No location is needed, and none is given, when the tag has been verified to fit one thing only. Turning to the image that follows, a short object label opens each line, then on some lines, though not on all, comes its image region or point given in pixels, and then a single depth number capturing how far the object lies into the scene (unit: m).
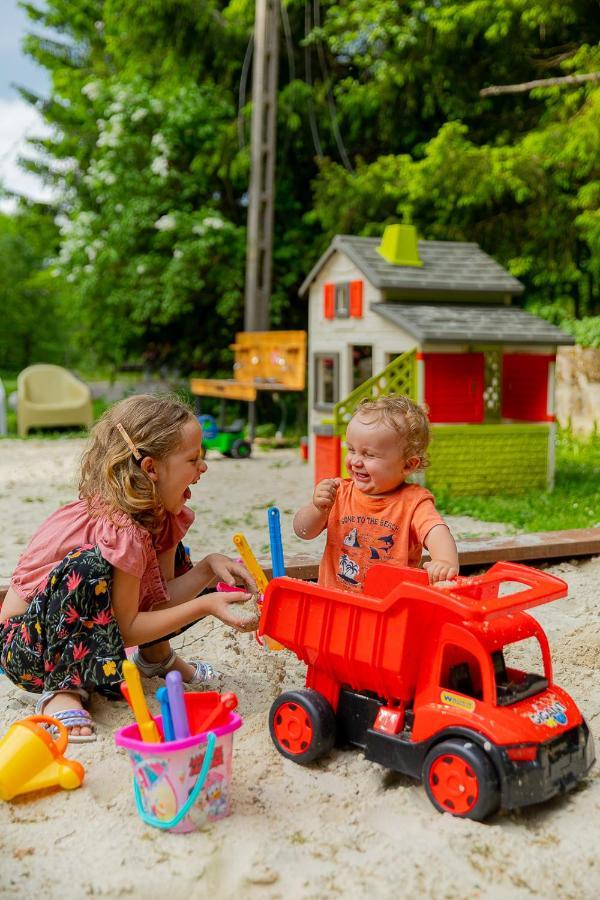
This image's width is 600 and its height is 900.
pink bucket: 1.72
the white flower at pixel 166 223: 10.97
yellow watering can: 1.92
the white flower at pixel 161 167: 11.23
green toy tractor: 8.27
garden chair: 10.09
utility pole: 10.11
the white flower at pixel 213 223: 11.07
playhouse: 6.14
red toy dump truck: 1.78
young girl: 2.19
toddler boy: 2.30
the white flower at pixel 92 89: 11.92
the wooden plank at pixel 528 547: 3.74
